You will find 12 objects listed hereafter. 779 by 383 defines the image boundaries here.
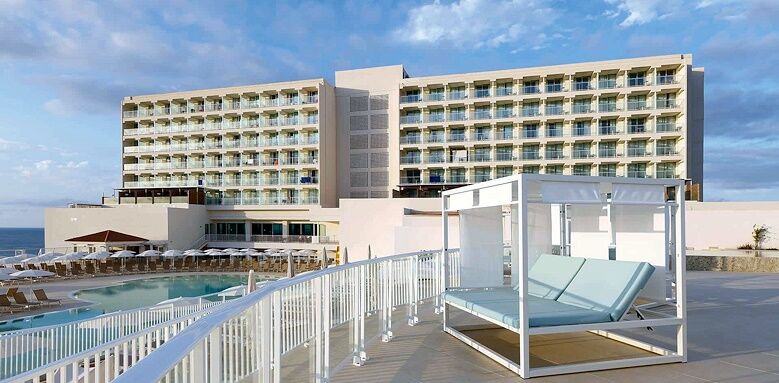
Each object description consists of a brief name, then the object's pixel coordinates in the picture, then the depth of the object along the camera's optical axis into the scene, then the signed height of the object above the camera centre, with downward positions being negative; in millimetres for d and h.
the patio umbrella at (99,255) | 26781 -3352
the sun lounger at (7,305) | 16500 -3776
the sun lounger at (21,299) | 16845 -3645
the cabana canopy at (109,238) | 29827 -2724
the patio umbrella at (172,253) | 28594 -3518
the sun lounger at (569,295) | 4922 -1198
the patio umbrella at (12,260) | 23334 -3192
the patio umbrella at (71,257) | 25555 -3351
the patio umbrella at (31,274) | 19648 -3273
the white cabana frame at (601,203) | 4676 -313
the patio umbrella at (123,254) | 27466 -3381
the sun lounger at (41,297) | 17375 -3664
